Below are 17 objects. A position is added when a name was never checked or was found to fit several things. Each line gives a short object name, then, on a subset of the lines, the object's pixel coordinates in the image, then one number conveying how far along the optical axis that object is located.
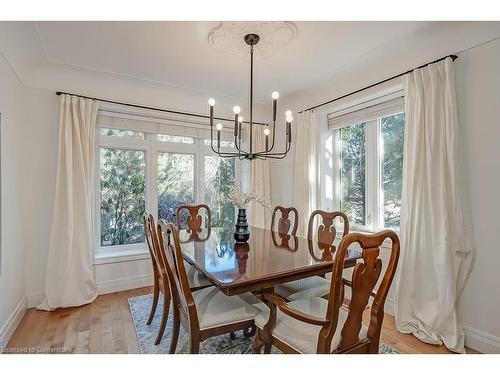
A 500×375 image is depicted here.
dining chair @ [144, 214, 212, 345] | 1.89
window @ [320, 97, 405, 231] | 2.61
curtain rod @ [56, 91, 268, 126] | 2.80
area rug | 1.88
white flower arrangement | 2.21
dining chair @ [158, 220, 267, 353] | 1.44
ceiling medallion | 1.89
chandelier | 1.82
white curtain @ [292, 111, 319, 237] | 3.23
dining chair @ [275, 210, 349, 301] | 1.94
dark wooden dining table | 1.41
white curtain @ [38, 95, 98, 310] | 2.61
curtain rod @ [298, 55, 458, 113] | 2.03
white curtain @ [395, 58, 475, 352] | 1.93
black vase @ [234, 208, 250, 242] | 2.20
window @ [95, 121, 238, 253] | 3.10
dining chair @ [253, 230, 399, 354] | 1.15
